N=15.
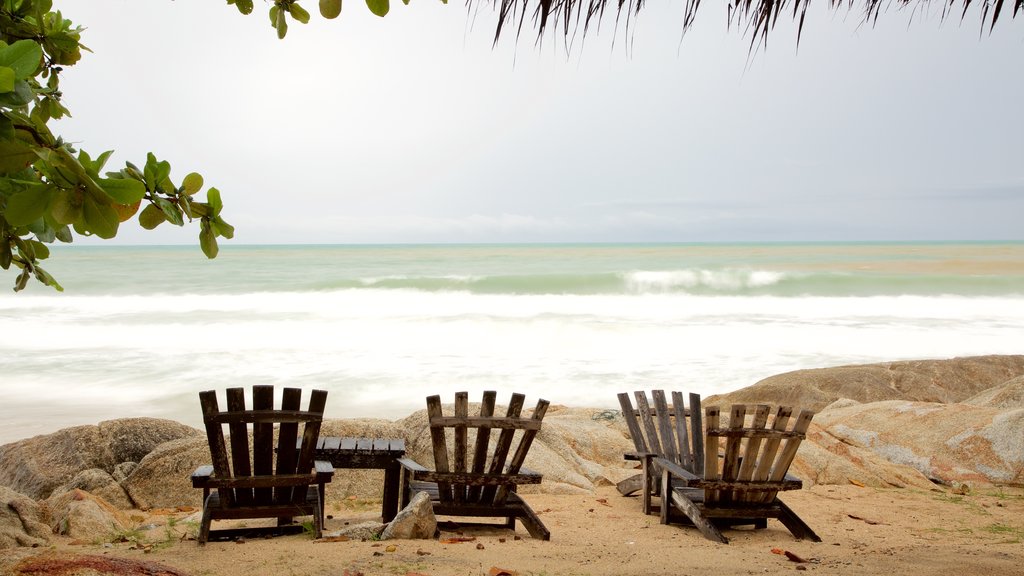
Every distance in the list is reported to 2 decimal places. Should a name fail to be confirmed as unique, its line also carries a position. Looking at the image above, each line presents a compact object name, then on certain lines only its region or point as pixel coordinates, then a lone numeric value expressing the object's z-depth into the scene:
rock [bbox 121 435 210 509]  6.84
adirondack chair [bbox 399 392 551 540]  5.21
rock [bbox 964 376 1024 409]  9.79
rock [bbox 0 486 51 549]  4.82
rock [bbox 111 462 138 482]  7.14
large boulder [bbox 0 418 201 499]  7.20
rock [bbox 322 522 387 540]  4.86
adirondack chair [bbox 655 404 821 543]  5.36
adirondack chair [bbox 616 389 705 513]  5.86
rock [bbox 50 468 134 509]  6.73
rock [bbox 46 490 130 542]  5.25
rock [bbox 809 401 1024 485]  7.80
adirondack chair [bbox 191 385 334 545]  4.87
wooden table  5.55
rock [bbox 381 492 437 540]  4.85
